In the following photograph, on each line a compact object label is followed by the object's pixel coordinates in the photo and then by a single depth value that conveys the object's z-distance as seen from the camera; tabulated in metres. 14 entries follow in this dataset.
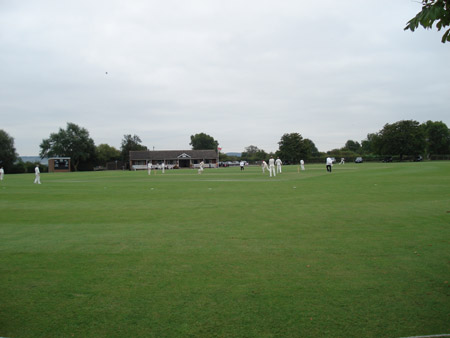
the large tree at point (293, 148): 117.00
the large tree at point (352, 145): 186.64
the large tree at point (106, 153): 116.45
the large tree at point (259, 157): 135.45
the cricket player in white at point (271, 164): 35.09
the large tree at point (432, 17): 4.03
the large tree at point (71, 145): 107.81
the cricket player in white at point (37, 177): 32.09
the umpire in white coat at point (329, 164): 41.25
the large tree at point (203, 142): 175.06
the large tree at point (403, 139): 107.00
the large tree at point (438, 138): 132.12
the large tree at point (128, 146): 122.68
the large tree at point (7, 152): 90.81
